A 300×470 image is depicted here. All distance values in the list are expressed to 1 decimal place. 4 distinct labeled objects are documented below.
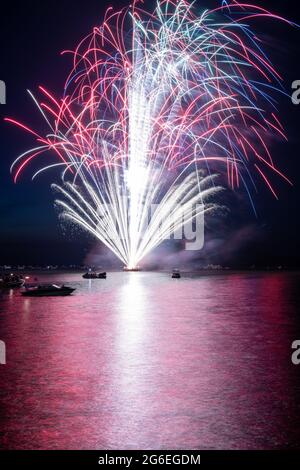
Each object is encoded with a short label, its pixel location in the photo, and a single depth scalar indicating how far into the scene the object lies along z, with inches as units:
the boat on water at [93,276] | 6122.5
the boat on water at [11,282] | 3688.5
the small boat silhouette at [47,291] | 2679.6
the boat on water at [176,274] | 6028.5
